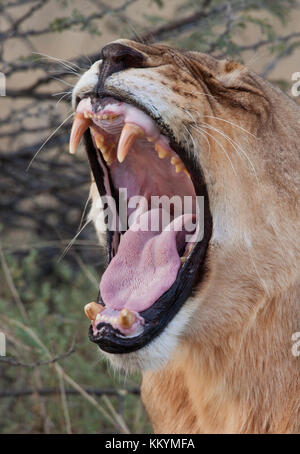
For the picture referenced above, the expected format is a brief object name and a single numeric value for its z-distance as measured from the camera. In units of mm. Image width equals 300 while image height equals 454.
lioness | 2178
